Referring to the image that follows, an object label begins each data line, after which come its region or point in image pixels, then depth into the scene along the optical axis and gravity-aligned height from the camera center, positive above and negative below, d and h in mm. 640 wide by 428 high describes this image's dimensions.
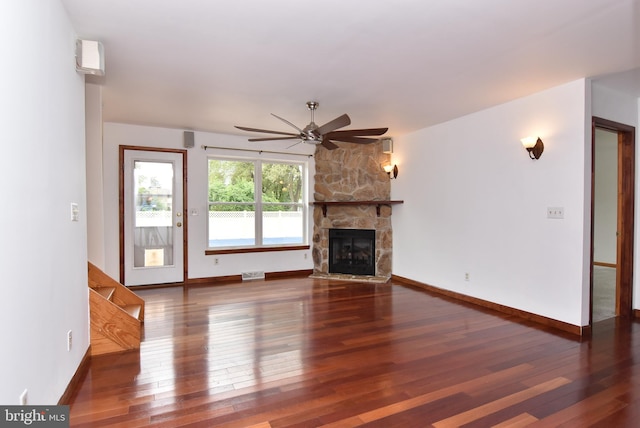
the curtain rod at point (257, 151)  5672 +1000
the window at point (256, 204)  5918 +78
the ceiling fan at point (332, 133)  3377 +787
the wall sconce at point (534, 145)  3730 +674
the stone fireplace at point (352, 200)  6184 +144
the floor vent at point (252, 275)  5941 -1160
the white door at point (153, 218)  5297 -146
